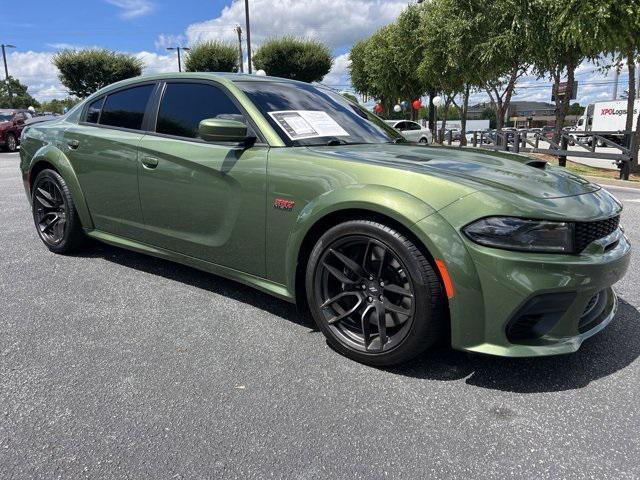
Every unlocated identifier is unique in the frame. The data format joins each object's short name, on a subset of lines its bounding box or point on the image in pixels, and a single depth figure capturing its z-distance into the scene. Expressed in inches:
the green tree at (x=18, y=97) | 2964.1
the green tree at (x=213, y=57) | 1479.9
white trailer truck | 1433.3
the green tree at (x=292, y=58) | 1434.5
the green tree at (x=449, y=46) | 725.3
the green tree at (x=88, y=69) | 1523.1
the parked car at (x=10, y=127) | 749.9
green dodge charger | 87.9
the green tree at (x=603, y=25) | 461.4
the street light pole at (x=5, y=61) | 1968.5
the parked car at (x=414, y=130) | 915.4
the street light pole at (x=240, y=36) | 1245.7
